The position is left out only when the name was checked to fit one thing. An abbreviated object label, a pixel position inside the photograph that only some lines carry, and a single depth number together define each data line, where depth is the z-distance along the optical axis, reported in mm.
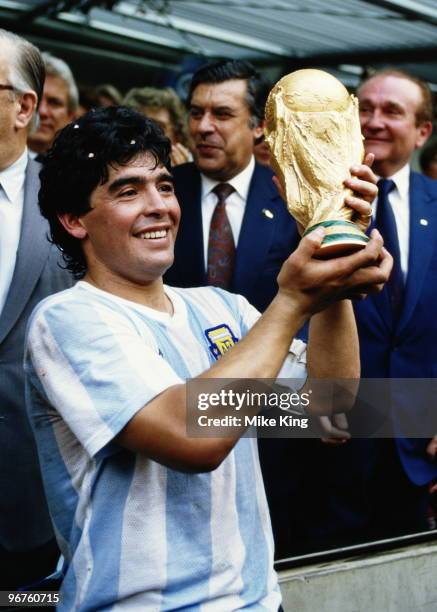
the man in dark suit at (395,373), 3244
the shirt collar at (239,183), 3350
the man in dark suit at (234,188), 3119
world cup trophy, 1772
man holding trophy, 1528
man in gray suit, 2510
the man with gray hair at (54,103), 4324
